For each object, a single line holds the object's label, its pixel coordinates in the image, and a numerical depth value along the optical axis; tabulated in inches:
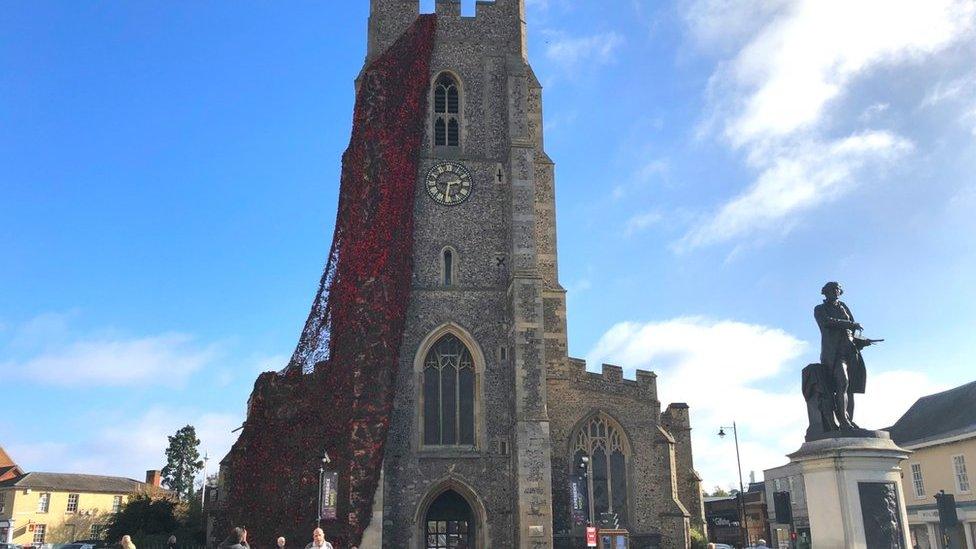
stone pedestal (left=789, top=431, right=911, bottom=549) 407.2
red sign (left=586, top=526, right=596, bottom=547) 763.4
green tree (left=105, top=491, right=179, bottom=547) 1325.0
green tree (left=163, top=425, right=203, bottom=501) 2258.9
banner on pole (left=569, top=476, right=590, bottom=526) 939.3
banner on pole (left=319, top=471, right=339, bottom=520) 848.9
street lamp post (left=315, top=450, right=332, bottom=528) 857.3
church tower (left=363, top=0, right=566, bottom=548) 932.0
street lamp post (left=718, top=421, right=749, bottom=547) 1296.1
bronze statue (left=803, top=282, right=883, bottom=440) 434.6
